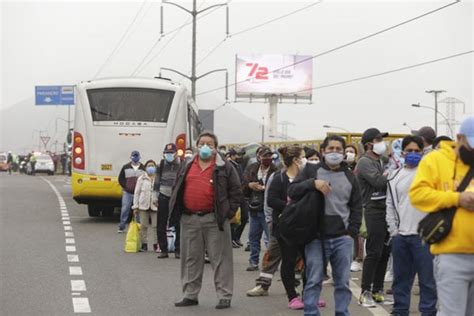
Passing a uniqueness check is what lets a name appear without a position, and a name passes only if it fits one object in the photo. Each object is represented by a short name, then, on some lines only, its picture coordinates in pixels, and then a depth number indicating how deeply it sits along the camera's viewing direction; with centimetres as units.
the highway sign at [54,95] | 7944
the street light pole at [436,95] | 7326
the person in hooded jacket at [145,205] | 1559
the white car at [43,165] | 6612
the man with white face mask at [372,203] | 952
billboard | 8650
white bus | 2114
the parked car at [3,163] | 7725
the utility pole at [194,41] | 4440
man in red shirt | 991
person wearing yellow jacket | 556
